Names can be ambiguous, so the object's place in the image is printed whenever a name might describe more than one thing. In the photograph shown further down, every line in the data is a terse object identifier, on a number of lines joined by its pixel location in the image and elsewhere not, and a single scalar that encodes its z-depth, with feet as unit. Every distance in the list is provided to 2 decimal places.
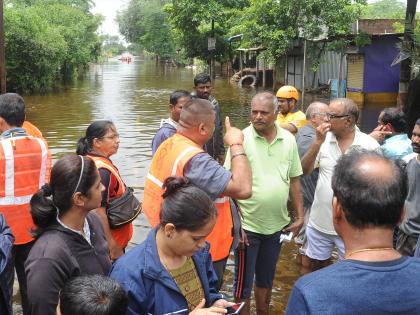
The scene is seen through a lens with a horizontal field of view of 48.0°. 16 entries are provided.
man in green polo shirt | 11.27
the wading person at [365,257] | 4.58
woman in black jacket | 6.70
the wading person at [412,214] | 10.49
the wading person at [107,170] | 10.04
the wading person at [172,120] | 13.53
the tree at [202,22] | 82.38
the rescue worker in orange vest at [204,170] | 8.63
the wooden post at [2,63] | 23.02
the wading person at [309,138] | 14.98
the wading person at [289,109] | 17.58
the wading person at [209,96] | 17.88
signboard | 68.74
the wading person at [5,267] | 7.60
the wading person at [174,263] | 6.27
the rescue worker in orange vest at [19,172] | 10.53
